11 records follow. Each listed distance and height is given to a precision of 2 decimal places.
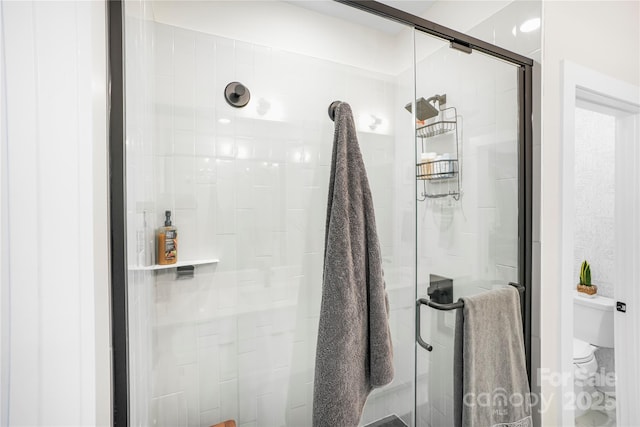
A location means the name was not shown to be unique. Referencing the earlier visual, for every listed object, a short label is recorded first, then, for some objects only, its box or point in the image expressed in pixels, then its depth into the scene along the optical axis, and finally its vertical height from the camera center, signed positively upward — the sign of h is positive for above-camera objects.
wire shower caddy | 1.02 +0.15
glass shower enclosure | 0.96 +0.07
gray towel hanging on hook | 0.83 -0.28
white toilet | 1.95 -0.85
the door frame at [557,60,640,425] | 1.15 -0.13
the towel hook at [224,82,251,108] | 1.00 +0.38
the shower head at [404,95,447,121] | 1.01 +0.34
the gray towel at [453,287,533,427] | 0.94 -0.50
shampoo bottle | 0.94 -0.10
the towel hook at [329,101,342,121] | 1.04 +0.34
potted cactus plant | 2.12 -0.52
